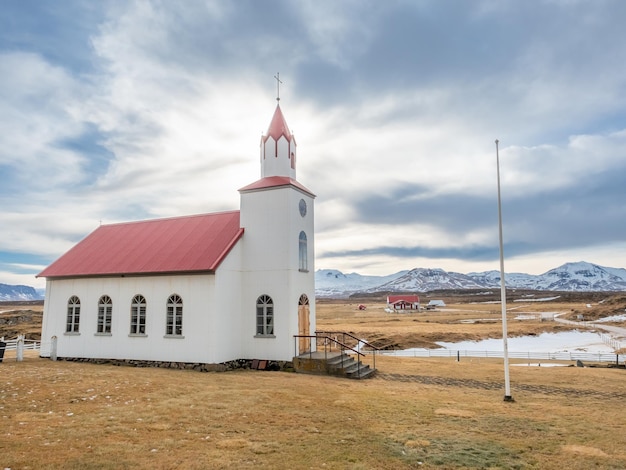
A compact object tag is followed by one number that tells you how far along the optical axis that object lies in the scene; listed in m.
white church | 22.09
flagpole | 15.88
